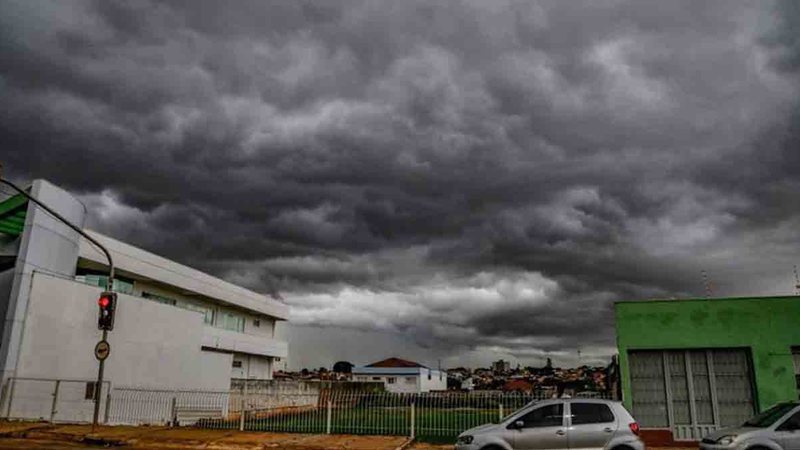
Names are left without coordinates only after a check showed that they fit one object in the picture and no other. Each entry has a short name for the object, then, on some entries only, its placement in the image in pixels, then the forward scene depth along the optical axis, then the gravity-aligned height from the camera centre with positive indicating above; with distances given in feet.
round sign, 62.64 +4.35
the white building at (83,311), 81.56 +12.18
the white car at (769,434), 44.37 -1.89
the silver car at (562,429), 44.06 -1.76
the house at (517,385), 256.32 +6.85
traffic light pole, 60.49 +5.92
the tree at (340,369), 388.86 +18.65
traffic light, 62.18 +8.07
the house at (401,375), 259.60 +10.06
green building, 62.64 +4.42
